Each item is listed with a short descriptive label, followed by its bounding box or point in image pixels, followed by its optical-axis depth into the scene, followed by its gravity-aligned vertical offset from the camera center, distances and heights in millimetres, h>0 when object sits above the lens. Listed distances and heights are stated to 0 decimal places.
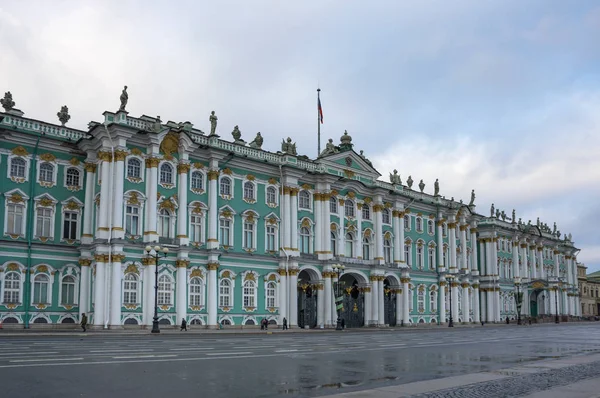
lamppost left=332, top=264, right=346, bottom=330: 55688 -1456
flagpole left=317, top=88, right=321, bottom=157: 70331 +16145
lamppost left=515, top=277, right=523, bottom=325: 89169 -2553
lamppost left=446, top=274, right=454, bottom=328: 70875 -726
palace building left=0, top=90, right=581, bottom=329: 46469 +4286
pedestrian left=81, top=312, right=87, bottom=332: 43166 -2754
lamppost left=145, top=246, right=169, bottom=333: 41312 -2179
